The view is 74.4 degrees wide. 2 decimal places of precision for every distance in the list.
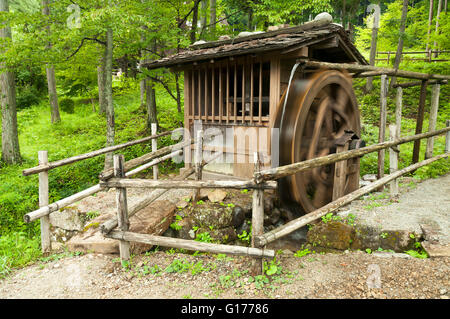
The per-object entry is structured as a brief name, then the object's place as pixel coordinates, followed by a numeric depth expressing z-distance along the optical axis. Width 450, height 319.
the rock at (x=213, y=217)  4.88
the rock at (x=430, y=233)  3.67
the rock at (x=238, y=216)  5.09
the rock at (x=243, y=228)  5.14
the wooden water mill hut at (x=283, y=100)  5.19
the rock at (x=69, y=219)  5.05
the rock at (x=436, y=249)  3.33
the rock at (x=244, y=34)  6.35
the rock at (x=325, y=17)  5.49
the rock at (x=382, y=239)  3.79
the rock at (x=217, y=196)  5.44
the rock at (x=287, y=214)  5.54
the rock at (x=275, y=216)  5.52
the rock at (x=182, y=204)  5.24
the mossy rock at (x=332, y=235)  4.06
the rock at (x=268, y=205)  5.44
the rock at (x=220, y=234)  4.74
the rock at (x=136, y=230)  3.96
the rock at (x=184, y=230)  4.77
